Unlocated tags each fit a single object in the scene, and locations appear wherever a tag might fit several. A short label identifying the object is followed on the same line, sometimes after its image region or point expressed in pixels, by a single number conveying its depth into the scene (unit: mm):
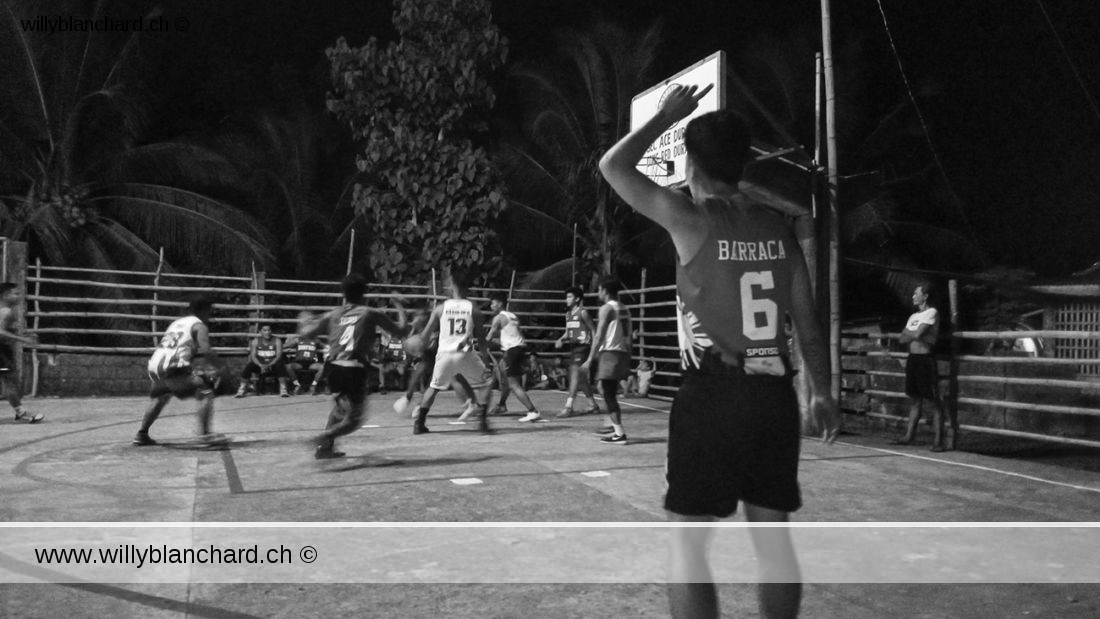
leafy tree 19609
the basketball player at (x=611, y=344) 9859
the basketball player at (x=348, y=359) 8102
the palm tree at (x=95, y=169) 17828
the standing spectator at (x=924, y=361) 9859
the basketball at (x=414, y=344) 9953
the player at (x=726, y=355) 2793
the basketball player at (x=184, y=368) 8930
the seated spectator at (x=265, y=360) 16609
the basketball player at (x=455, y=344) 10320
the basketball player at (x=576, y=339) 12758
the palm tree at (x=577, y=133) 20562
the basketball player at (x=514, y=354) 12023
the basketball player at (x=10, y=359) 10938
